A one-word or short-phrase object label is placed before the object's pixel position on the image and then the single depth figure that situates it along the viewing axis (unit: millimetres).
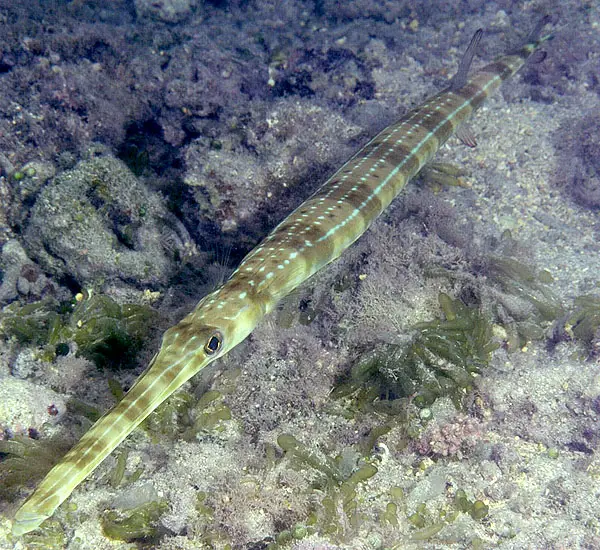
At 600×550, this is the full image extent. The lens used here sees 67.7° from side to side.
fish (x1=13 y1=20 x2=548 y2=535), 2920
